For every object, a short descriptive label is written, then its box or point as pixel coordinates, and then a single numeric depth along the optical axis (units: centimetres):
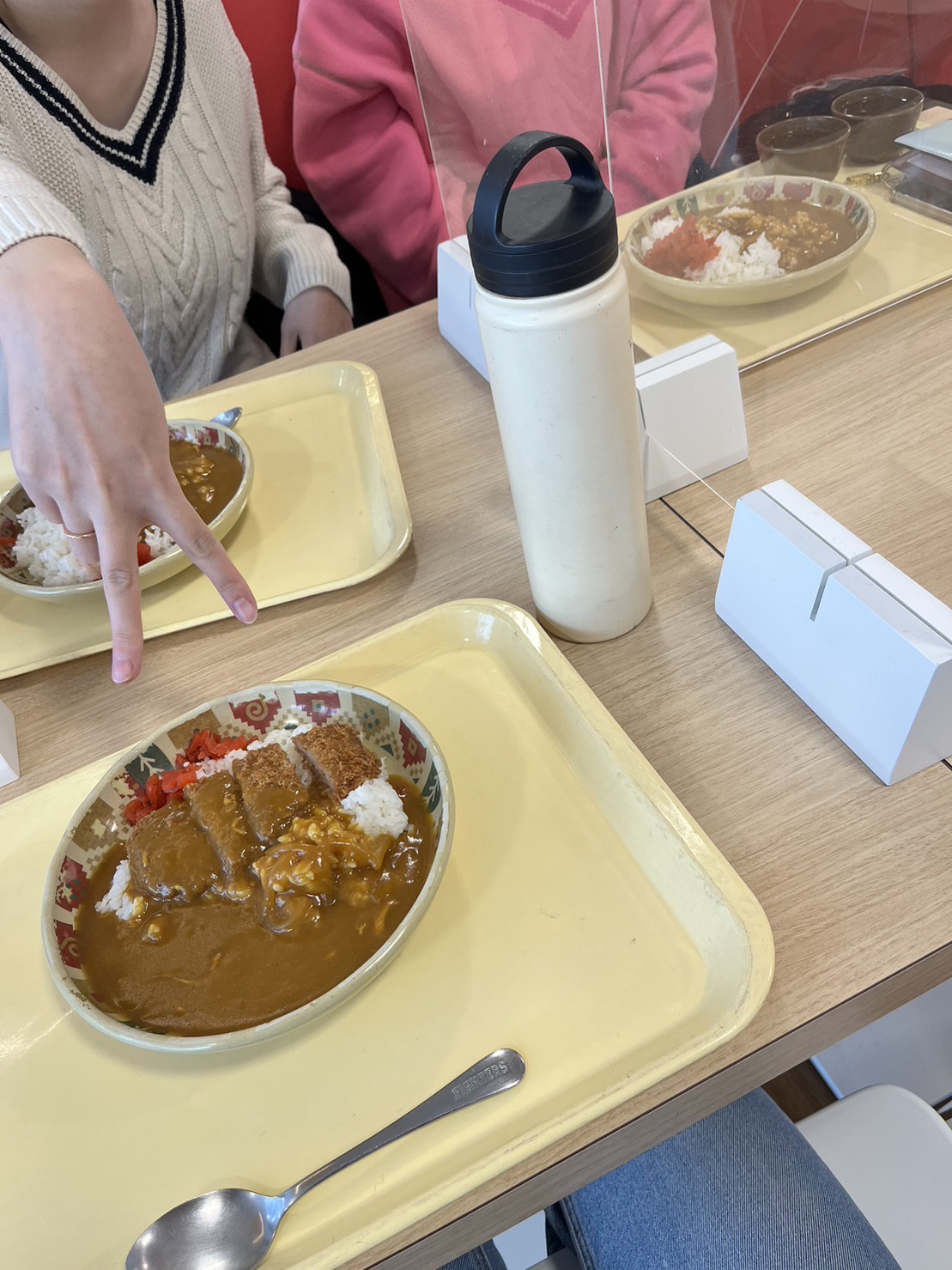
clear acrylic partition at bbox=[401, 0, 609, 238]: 94
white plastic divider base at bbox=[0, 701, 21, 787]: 76
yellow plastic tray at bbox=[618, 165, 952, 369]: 77
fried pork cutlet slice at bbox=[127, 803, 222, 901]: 63
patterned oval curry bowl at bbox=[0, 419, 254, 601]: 89
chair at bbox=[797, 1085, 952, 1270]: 70
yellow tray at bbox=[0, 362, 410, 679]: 89
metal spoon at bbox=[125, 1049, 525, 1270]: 49
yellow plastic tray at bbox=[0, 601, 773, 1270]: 52
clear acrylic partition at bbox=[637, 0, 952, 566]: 69
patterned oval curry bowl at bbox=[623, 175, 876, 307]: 84
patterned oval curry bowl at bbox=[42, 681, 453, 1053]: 58
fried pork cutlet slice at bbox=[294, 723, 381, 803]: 67
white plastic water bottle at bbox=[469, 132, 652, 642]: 54
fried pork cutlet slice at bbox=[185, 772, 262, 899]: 63
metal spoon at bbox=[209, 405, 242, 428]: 108
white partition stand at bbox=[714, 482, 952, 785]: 59
